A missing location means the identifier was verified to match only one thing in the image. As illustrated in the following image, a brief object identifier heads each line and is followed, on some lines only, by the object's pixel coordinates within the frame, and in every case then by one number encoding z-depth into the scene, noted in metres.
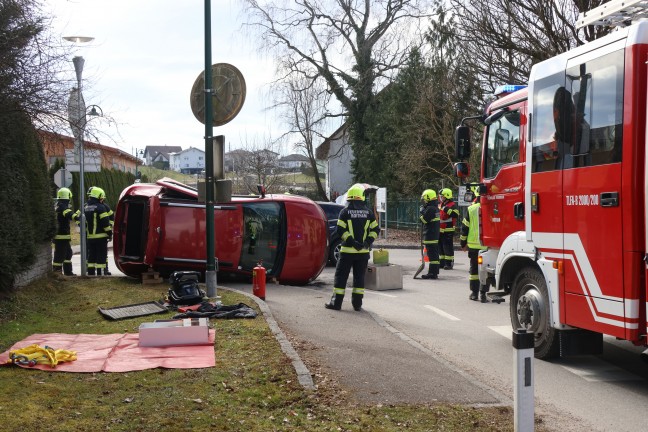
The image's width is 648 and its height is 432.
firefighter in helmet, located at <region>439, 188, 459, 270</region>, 18.19
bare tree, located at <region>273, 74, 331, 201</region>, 43.22
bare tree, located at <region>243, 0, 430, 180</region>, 40.97
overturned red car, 14.01
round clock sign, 11.98
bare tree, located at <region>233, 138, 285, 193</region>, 54.43
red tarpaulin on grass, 7.24
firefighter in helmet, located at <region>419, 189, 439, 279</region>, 16.84
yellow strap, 7.12
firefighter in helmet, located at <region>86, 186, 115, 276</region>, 16.69
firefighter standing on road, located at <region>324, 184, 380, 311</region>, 11.67
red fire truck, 6.48
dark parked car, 18.94
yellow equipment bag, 15.24
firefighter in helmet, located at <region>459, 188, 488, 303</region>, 13.34
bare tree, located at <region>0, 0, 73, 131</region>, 9.50
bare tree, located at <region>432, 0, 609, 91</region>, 21.98
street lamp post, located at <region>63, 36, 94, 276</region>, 10.83
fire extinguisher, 12.45
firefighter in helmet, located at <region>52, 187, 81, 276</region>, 16.88
